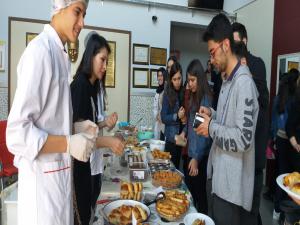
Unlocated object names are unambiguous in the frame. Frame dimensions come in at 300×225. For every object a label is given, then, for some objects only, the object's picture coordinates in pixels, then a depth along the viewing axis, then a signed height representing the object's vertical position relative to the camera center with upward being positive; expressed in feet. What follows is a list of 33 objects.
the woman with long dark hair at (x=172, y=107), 9.02 -0.34
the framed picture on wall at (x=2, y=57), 12.03 +1.60
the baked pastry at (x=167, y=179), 5.13 -1.60
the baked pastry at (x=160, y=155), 7.01 -1.53
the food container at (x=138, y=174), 5.49 -1.59
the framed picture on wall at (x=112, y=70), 13.94 +1.31
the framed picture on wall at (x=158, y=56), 14.67 +2.21
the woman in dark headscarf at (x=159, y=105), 11.85 -0.43
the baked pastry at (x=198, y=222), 3.73 -1.73
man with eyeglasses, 3.97 -0.53
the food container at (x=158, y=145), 8.20 -1.50
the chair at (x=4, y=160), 8.31 -2.15
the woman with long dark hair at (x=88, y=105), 4.64 -0.19
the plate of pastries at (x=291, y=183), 3.81 -1.31
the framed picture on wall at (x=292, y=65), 11.07 +1.45
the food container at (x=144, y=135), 9.86 -1.44
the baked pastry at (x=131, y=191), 4.56 -1.63
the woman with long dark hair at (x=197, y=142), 7.12 -1.19
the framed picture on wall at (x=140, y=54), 14.33 +2.24
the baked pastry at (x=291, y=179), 4.25 -1.28
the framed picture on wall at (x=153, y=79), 14.75 +0.95
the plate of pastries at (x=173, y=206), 3.90 -1.66
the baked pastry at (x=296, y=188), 3.92 -1.32
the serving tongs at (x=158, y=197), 4.40 -1.67
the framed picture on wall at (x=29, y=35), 12.48 +2.68
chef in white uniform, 2.67 -0.35
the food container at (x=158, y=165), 6.18 -1.63
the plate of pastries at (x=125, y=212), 3.75 -1.69
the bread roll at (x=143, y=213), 3.80 -1.67
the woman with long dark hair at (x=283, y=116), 9.89 -0.65
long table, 3.98 -1.76
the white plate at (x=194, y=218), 3.86 -1.76
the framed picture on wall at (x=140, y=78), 14.38 +0.98
